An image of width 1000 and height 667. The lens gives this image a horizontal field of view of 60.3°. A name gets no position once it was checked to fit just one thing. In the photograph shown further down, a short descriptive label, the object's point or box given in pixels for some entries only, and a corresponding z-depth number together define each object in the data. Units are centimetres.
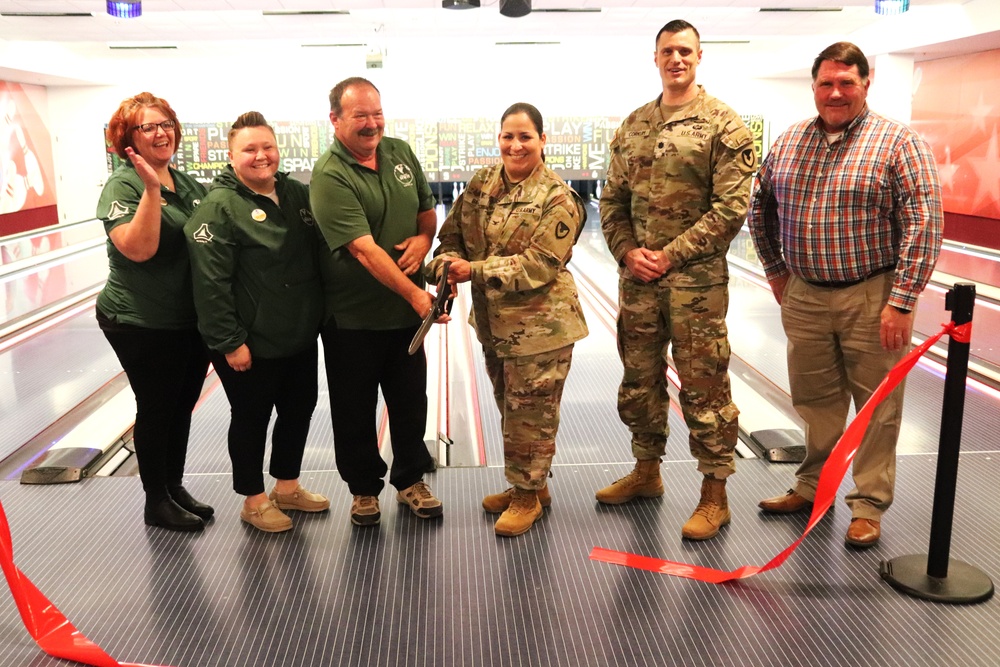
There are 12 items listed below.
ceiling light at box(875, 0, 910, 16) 854
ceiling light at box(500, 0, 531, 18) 821
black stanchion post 248
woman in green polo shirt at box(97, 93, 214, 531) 272
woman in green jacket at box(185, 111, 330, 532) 276
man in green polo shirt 274
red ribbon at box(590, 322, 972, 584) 262
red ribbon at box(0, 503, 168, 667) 226
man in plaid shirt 263
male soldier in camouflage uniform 272
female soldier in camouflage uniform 276
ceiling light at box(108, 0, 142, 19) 836
